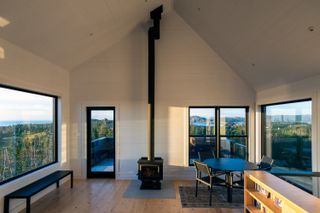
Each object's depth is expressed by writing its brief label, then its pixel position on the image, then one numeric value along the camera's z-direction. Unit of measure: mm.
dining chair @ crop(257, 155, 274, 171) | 4173
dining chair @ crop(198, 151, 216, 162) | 5340
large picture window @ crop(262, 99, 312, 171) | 4027
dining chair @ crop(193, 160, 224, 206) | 4211
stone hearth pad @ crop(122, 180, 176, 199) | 4629
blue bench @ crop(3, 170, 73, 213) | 3496
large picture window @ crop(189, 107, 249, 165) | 5996
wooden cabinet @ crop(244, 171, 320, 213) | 1689
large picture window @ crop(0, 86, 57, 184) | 3699
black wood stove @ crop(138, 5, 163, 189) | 5141
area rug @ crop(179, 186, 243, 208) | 4145
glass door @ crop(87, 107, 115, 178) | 6027
